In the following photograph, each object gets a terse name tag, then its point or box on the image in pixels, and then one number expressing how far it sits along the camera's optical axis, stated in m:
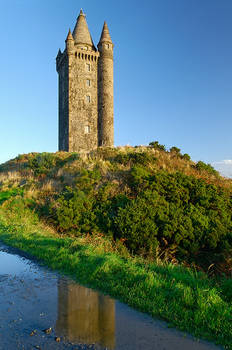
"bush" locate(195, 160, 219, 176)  16.80
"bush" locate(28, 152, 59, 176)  19.99
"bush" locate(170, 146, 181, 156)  19.13
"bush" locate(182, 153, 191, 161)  18.56
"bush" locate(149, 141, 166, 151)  20.03
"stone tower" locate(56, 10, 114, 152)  35.75
